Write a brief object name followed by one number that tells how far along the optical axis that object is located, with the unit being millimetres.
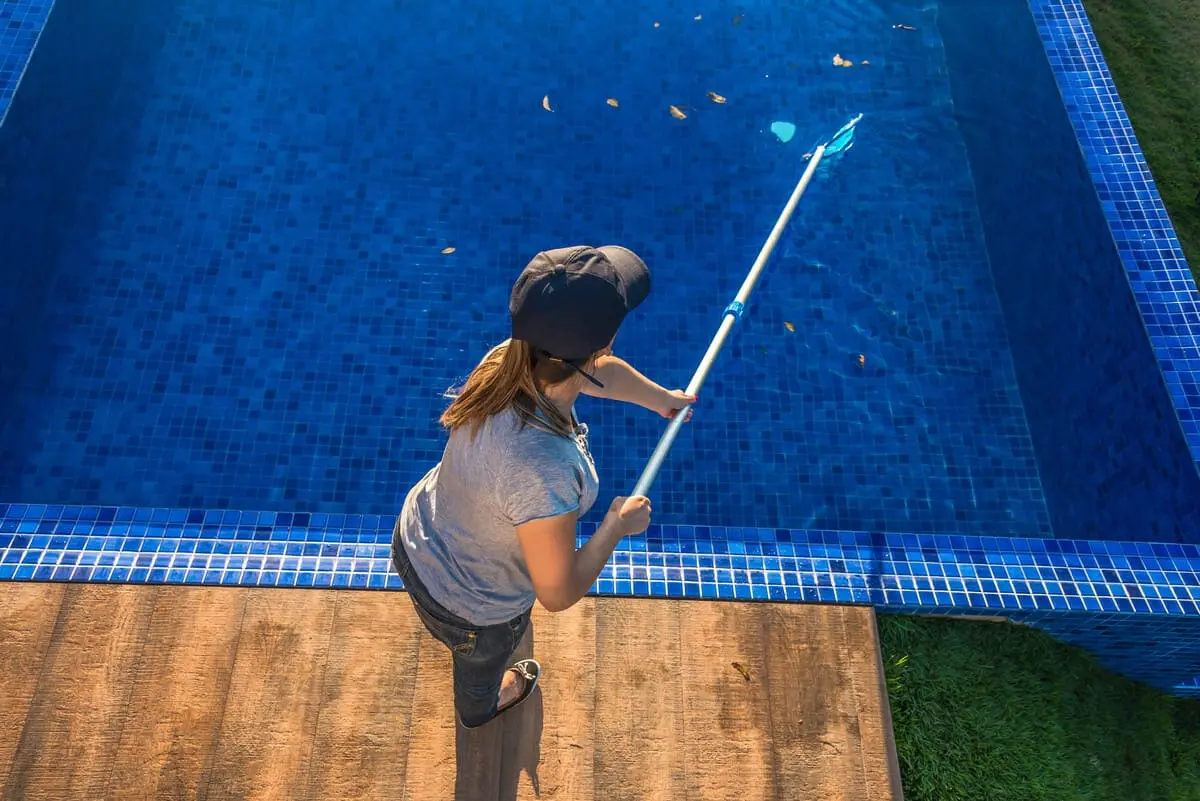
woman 1759
